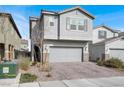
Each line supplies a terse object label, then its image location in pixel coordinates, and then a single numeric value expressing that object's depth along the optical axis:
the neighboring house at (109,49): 11.93
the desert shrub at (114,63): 9.52
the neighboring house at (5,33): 10.49
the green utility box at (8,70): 6.16
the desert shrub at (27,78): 5.86
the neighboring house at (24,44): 33.64
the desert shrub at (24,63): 8.15
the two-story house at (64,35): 10.58
